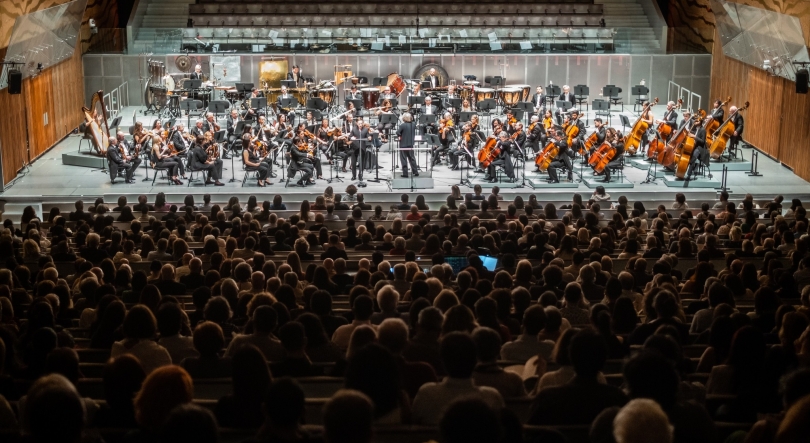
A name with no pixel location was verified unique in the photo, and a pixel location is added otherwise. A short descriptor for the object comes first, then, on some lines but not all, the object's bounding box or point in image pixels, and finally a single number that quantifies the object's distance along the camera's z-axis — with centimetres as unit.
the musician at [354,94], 2447
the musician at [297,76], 2780
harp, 2289
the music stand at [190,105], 2239
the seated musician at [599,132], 2114
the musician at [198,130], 2079
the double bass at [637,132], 2247
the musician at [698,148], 2070
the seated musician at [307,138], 2078
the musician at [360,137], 2091
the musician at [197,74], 2787
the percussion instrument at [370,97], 2673
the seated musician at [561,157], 2066
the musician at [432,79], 2810
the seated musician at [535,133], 2145
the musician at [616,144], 2078
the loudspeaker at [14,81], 2064
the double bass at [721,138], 2181
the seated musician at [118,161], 2078
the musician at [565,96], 2553
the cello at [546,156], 2097
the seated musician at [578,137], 2147
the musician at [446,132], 2156
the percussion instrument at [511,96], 2792
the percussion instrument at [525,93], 2812
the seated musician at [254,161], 2070
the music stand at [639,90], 2675
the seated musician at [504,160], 2053
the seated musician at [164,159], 2081
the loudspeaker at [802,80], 2081
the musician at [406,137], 2070
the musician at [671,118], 2191
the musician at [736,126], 2197
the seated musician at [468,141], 2130
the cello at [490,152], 2081
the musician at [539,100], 2478
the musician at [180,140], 2095
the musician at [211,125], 2136
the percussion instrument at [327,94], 2692
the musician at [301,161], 2061
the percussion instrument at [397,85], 2795
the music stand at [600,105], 2347
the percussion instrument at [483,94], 2727
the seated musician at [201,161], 2052
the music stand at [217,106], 2177
